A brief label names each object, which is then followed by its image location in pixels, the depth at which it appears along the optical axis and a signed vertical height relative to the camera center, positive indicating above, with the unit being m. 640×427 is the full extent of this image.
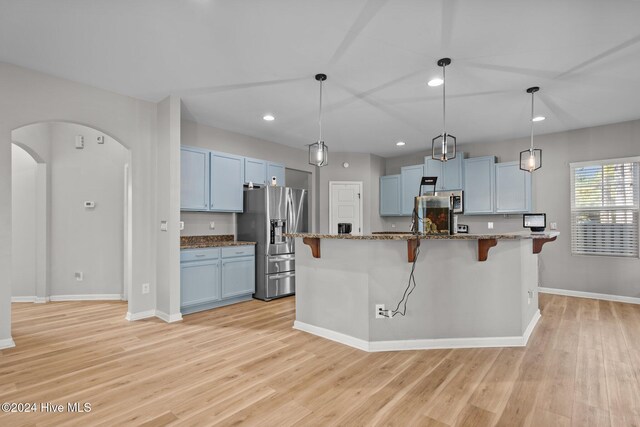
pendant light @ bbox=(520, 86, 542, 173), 3.70 +0.64
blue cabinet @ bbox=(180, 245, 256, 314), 4.07 -0.82
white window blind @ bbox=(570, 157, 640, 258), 4.63 +0.11
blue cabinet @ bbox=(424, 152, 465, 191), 5.82 +0.81
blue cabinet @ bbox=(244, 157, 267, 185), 5.21 +0.75
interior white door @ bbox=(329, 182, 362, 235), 6.78 +0.25
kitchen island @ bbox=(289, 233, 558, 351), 2.89 -0.69
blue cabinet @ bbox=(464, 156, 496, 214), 5.52 +0.54
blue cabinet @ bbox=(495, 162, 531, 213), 5.21 +0.44
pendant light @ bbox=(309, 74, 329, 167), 3.30 +0.67
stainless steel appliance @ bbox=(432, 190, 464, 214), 5.73 +0.24
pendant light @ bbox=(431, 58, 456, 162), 2.95 +0.69
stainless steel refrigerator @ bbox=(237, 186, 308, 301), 4.86 -0.24
